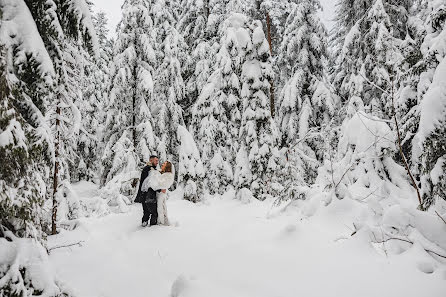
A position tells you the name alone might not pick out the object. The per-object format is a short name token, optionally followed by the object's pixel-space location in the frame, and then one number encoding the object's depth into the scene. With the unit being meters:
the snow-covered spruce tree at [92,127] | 21.31
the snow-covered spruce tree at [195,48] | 16.80
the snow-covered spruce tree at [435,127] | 3.75
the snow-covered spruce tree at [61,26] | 3.59
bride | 7.81
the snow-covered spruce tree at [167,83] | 15.67
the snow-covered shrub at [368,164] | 7.19
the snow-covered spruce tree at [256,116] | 12.98
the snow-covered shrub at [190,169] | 14.05
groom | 7.90
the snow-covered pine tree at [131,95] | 13.91
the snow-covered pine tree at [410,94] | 5.40
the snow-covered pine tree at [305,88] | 15.55
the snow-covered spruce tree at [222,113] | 13.53
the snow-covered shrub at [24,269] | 2.57
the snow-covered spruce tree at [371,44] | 13.77
